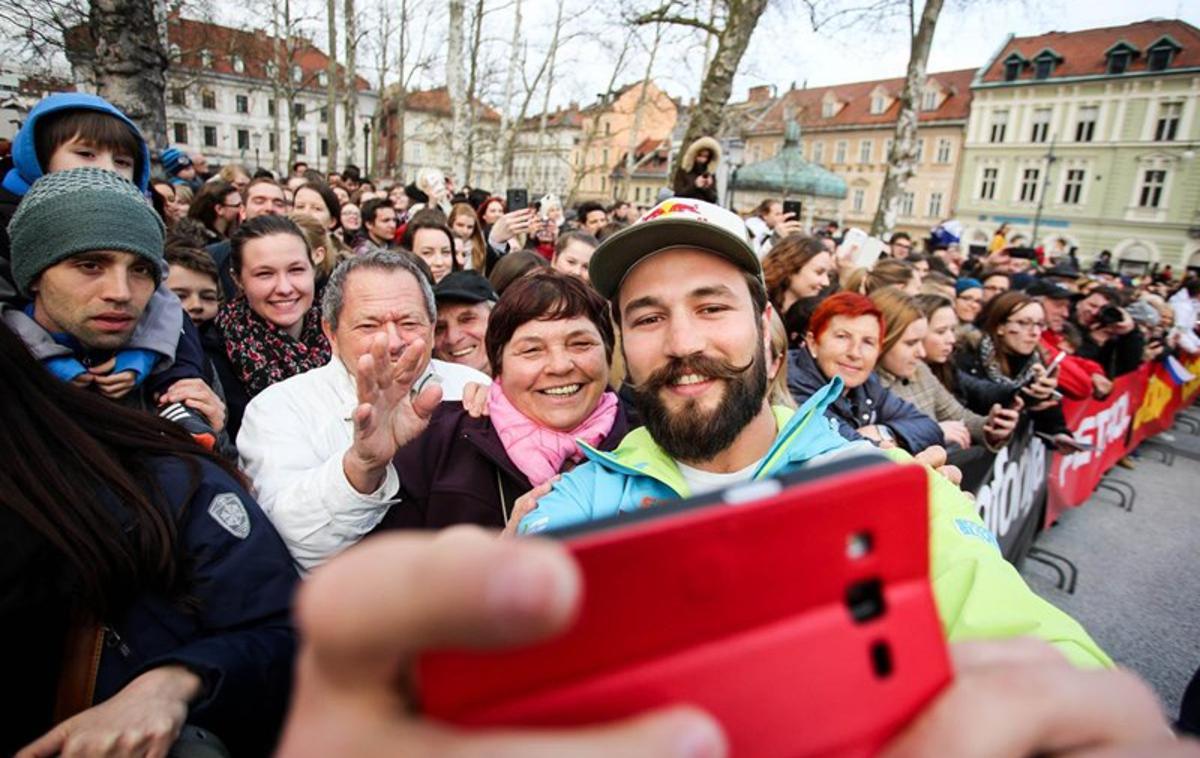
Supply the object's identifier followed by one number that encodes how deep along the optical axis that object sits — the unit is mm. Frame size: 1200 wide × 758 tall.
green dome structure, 24281
